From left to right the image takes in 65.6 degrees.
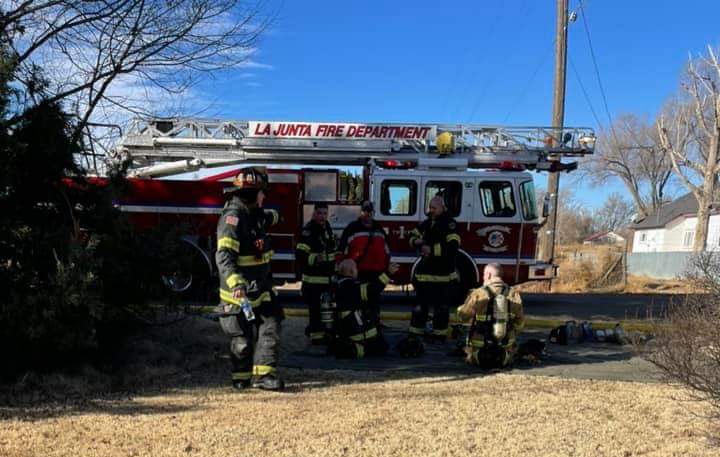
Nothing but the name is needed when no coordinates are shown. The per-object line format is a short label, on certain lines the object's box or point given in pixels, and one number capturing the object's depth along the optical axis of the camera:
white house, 43.34
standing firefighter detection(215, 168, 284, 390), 4.50
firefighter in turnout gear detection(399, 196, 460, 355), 6.37
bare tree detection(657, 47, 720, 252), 19.27
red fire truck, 9.36
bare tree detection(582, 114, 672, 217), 43.66
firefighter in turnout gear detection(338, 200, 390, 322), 6.19
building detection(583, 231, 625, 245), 72.50
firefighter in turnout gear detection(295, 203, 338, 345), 6.34
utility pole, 13.82
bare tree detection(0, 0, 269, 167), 5.29
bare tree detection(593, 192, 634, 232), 81.18
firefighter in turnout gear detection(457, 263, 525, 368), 5.34
